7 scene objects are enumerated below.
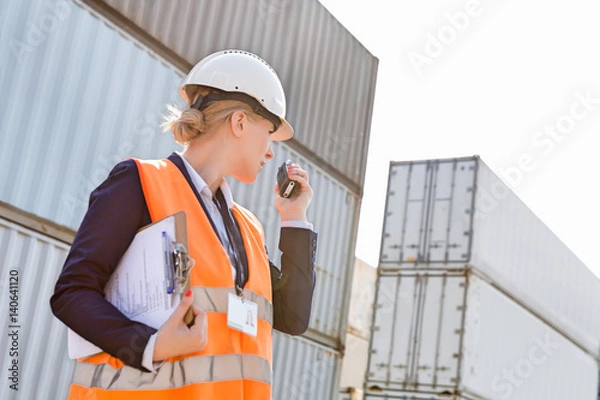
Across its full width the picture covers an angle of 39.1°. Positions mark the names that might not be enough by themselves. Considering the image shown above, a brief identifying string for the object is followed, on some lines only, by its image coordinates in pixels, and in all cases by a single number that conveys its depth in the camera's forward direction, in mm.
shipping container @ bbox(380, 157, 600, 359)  13914
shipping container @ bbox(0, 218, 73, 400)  5543
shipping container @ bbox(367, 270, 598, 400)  13398
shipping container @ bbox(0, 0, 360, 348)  5680
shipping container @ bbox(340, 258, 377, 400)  22250
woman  1919
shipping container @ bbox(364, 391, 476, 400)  13070
